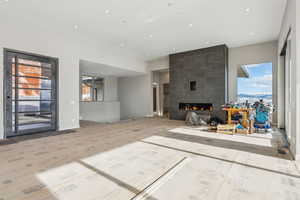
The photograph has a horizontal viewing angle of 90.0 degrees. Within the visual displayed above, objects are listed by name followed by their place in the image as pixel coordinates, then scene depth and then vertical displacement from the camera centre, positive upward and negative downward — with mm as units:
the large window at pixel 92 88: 9508 +790
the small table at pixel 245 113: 5008 -447
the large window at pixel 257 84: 6487 +740
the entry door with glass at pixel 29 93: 4301 +218
